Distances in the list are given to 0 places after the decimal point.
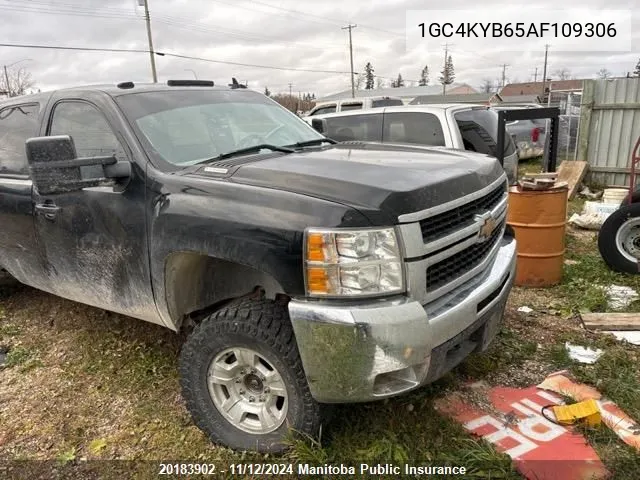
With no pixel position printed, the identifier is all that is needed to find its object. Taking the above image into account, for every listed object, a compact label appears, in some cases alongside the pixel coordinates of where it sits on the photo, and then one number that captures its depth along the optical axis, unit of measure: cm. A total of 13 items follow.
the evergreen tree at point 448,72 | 8906
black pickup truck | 220
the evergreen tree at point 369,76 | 10400
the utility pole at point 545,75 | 7296
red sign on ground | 251
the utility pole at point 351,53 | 4981
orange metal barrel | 466
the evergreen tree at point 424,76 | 10169
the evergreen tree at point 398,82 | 9721
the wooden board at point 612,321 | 392
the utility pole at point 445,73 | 8887
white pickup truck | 591
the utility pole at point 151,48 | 3055
